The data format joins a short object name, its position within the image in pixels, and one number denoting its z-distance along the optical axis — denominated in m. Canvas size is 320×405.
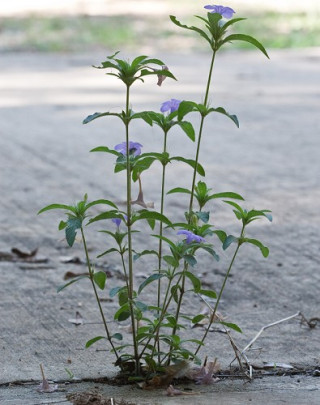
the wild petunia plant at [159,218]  3.83
